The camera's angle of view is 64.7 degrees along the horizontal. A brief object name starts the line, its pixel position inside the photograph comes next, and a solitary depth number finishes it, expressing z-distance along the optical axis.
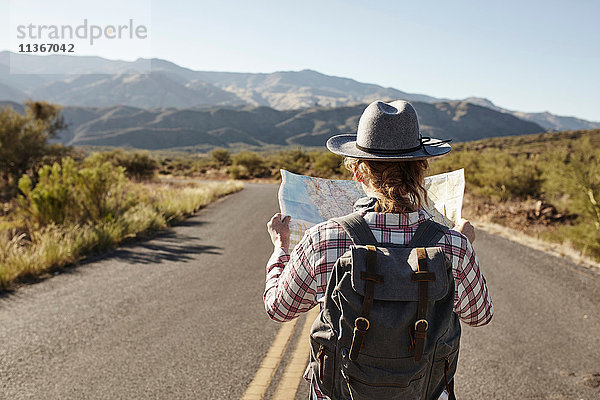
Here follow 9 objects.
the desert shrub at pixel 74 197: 9.65
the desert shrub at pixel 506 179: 19.69
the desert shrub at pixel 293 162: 40.06
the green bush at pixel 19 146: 17.86
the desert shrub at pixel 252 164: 43.42
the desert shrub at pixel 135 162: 32.06
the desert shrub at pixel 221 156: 54.78
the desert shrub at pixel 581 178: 12.64
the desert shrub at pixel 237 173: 41.06
